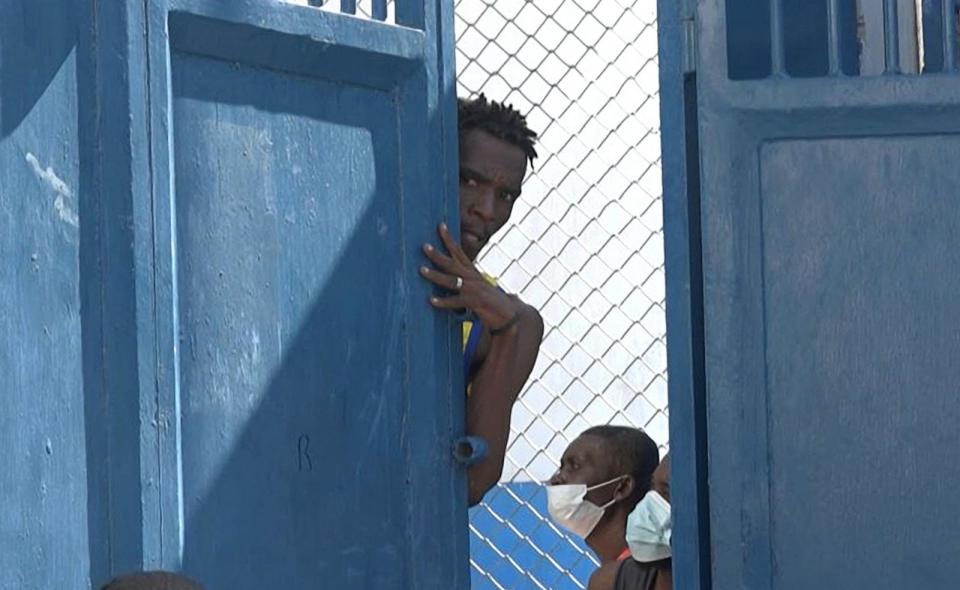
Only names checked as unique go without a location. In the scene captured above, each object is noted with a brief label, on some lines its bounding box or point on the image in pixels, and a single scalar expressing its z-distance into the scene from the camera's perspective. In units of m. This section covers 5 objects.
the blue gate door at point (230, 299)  6.40
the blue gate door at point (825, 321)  7.39
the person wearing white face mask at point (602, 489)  9.84
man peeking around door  7.70
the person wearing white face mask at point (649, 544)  9.18
